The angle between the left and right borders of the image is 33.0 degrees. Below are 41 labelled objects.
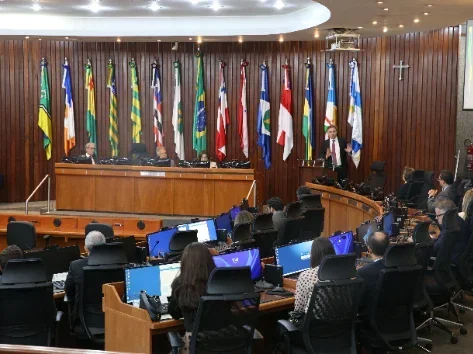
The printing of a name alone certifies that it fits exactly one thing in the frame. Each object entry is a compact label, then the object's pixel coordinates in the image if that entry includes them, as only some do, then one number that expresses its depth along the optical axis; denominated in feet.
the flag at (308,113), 58.75
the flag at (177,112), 61.36
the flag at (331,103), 57.47
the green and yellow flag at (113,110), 61.87
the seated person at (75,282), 24.44
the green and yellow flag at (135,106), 61.72
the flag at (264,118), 59.77
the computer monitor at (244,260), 24.18
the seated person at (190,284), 19.44
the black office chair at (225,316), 18.85
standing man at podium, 53.36
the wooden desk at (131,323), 20.31
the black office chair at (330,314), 20.29
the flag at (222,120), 60.34
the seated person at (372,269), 22.33
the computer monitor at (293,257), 25.77
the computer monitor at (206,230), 32.94
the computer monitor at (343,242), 28.02
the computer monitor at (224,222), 36.70
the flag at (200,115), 60.90
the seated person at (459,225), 29.76
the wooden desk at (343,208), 42.60
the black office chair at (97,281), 24.39
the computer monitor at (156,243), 30.63
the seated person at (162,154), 54.57
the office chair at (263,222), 31.96
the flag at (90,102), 61.87
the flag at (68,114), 61.57
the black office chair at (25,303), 22.13
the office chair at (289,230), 34.86
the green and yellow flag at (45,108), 61.72
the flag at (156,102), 61.26
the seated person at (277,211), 35.30
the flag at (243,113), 60.13
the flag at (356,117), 56.54
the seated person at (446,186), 39.09
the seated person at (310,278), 20.88
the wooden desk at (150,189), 51.70
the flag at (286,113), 59.41
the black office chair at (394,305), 22.02
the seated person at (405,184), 44.29
